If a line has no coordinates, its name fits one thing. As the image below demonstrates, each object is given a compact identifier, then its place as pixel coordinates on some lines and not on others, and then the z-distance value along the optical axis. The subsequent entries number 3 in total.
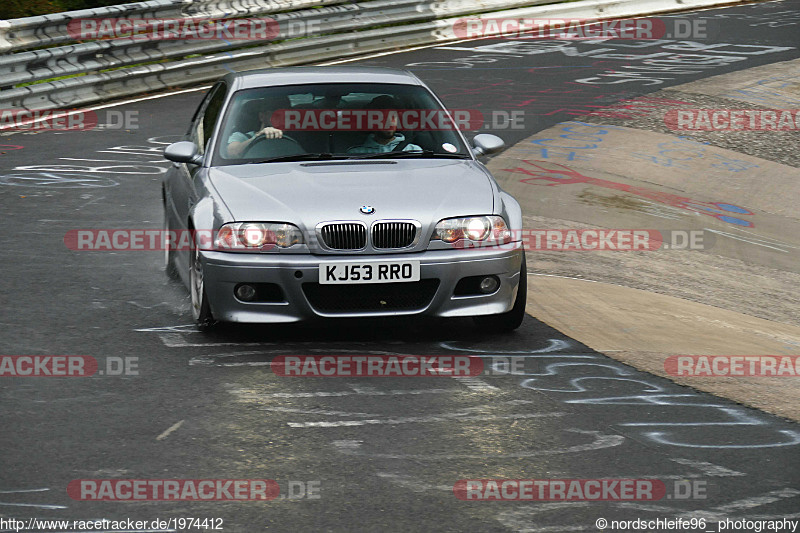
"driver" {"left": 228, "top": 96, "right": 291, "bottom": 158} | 16.28
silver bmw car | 14.13
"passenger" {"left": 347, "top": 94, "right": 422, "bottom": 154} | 16.34
